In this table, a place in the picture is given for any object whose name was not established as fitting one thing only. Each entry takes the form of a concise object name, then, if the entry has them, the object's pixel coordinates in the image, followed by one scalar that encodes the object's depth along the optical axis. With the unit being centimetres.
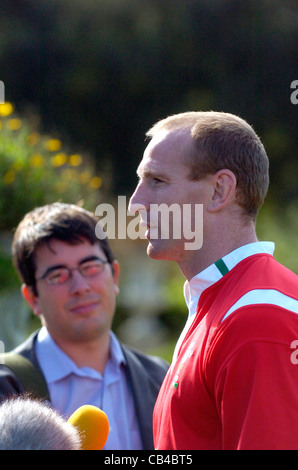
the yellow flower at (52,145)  924
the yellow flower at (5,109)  885
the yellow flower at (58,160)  917
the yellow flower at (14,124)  938
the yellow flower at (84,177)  932
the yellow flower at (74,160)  944
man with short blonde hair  291
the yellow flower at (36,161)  890
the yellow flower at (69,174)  911
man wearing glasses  563
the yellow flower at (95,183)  936
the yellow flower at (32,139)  920
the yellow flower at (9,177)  863
